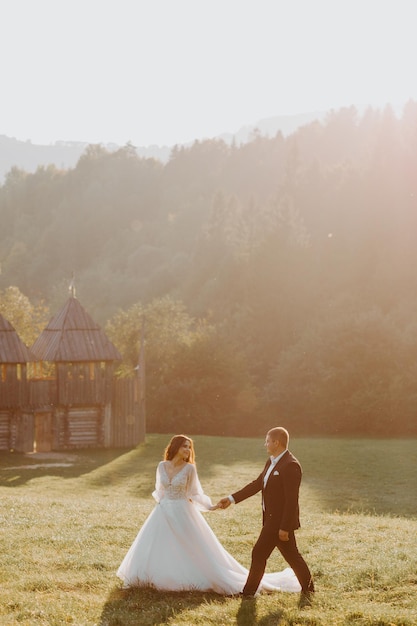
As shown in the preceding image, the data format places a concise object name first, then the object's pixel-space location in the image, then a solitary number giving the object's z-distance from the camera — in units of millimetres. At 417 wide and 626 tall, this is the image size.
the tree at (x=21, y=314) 51125
